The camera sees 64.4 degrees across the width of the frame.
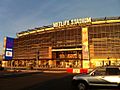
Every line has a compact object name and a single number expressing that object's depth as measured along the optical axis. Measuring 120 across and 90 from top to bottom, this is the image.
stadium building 47.95
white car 6.46
